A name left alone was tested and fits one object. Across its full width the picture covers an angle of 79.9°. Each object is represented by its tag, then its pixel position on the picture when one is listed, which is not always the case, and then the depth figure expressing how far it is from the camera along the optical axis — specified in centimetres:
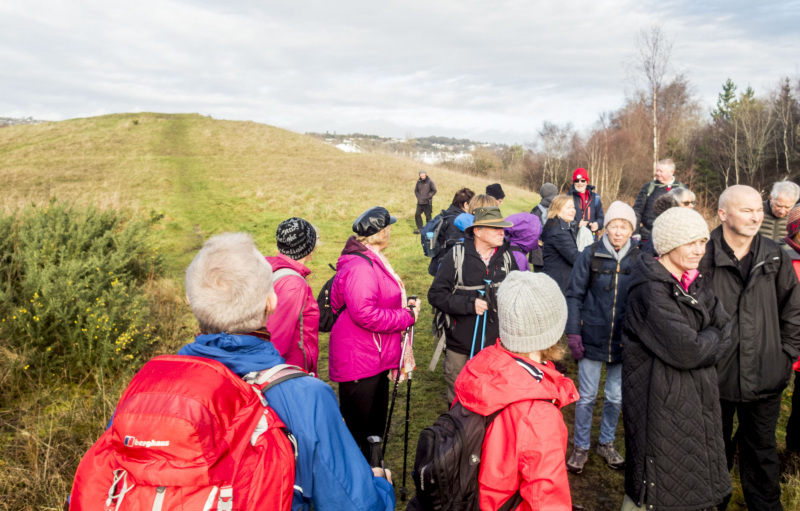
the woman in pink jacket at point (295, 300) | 297
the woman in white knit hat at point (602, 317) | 377
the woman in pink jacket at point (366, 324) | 326
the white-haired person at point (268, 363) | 153
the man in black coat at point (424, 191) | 1473
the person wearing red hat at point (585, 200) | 753
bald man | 296
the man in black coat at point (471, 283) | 372
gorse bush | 512
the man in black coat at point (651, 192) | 639
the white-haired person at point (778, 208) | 491
